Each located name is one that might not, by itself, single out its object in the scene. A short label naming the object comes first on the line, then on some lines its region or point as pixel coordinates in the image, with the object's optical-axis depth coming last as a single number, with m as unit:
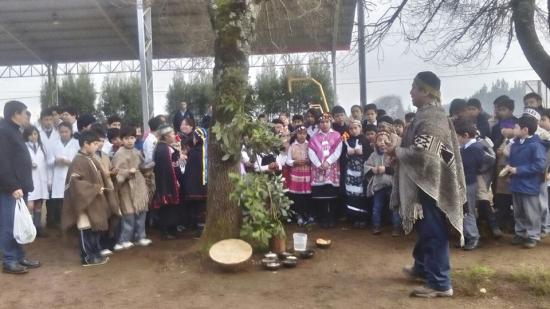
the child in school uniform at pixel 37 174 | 8.03
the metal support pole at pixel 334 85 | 19.25
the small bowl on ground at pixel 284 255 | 6.44
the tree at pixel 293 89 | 21.17
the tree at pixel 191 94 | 23.11
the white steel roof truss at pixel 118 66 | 22.27
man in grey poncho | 4.98
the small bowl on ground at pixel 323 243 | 7.02
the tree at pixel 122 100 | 23.94
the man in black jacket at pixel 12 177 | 6.27
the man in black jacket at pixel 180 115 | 11.80
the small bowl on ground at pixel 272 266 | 6.21
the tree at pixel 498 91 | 18.72
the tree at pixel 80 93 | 24.23
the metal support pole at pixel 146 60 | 15.31
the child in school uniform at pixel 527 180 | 6.76
